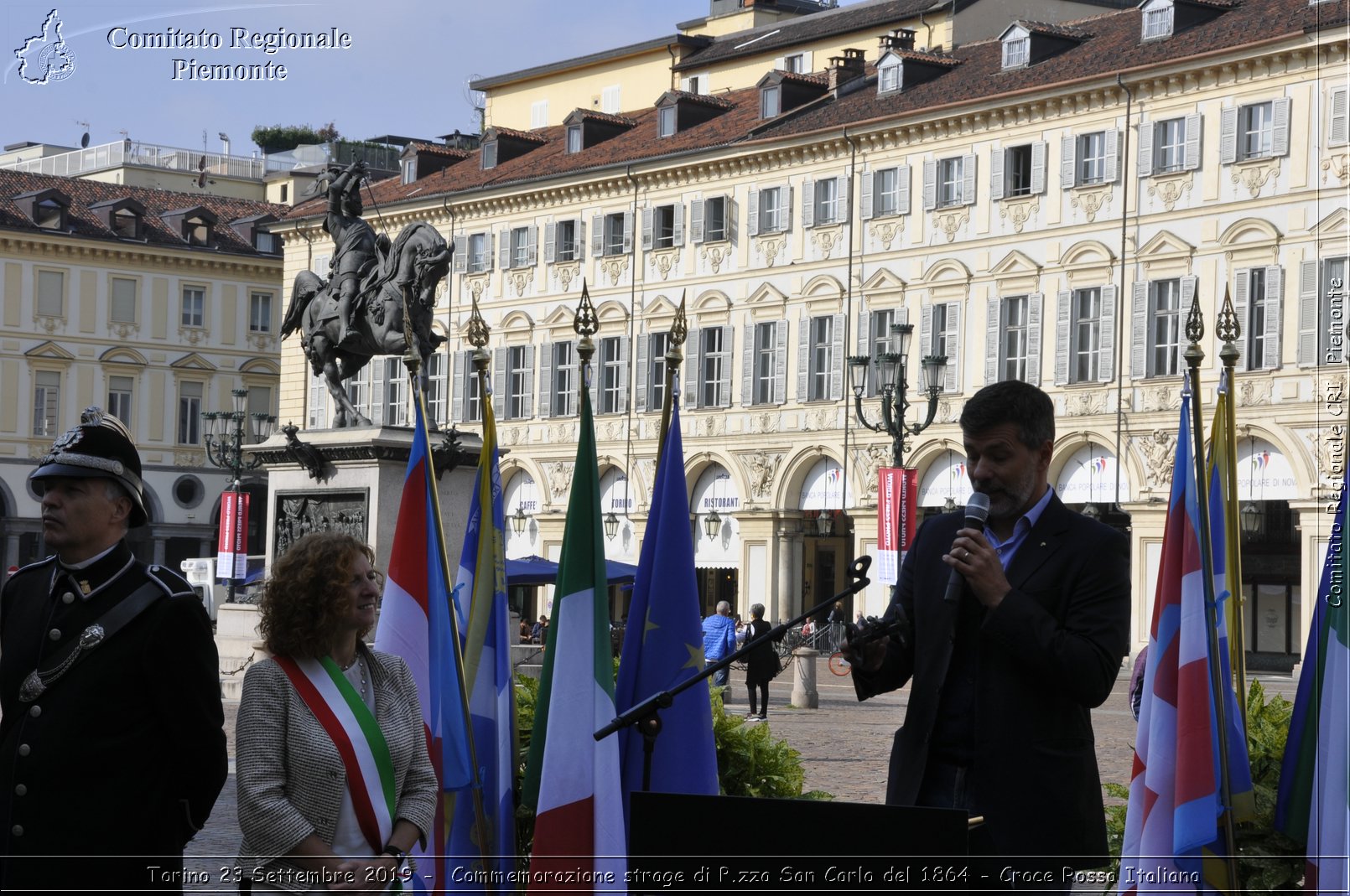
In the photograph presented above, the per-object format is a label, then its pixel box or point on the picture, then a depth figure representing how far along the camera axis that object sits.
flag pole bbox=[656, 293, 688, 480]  7.29
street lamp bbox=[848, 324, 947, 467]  26.35
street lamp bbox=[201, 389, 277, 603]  36.16
